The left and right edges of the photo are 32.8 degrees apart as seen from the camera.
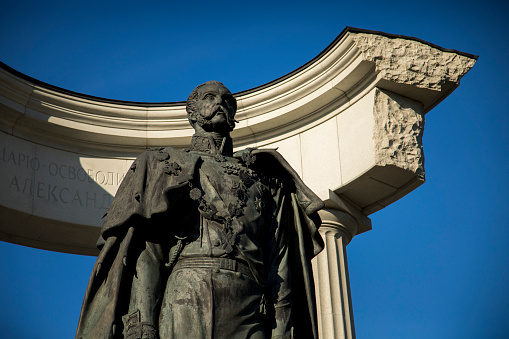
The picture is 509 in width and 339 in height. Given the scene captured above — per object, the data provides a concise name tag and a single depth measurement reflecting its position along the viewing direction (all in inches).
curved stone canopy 620.7
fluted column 609.0
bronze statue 300.4
